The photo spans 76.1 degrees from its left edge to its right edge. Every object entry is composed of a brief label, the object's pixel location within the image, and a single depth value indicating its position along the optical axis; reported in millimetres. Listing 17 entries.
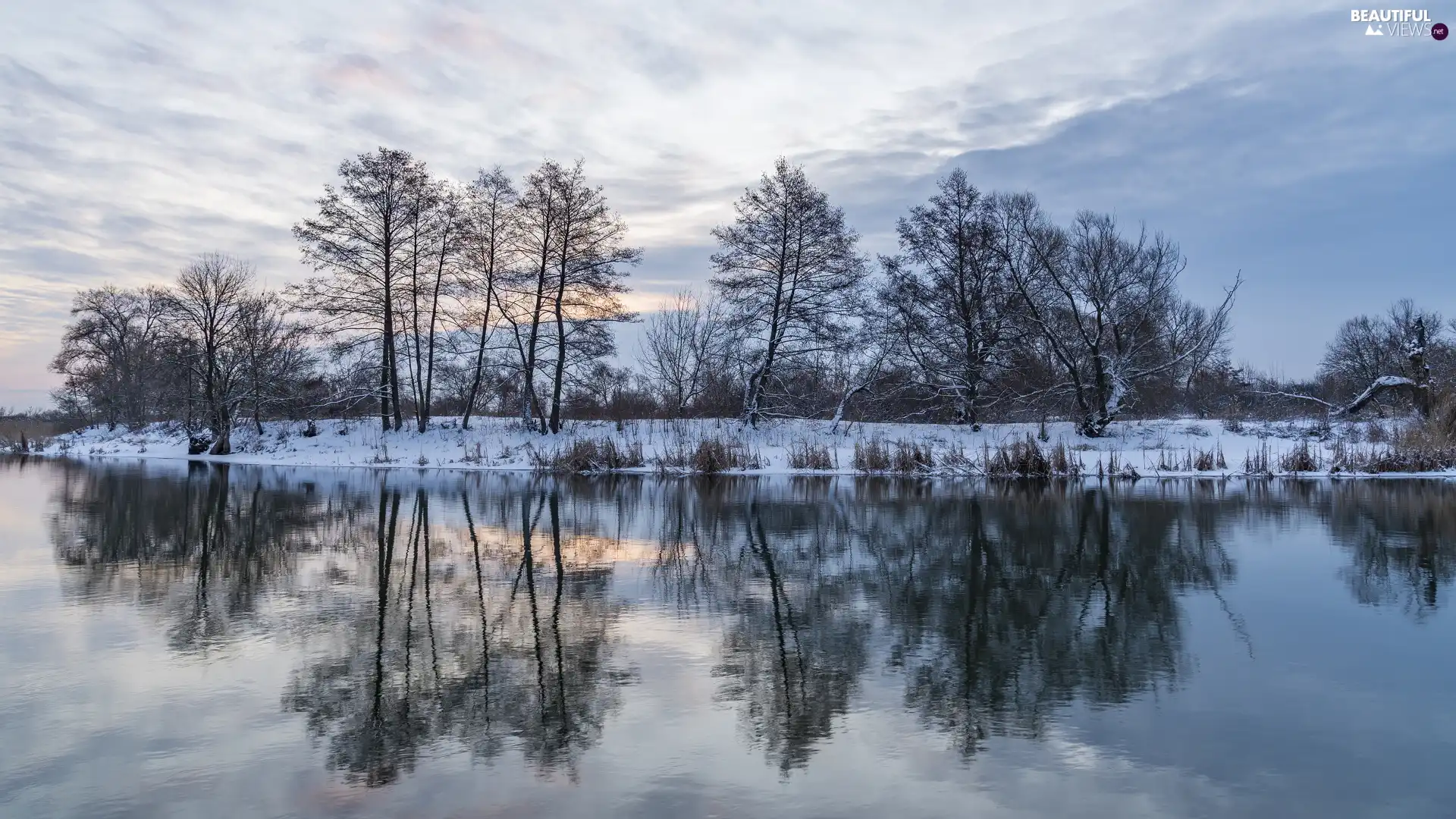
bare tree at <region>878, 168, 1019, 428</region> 33156
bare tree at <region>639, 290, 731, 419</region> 39469
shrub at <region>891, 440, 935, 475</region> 24031
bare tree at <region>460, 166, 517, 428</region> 33938
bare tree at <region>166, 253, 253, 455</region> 35844
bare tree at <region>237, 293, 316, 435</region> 35844
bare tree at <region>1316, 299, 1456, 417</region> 31578
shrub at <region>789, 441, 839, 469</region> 25094
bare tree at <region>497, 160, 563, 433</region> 33219
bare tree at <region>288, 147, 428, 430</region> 33188
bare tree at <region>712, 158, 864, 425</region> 33188
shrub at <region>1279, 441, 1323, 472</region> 22688
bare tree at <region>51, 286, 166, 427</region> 48969
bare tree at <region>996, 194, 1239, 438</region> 31500
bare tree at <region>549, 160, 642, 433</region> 33500
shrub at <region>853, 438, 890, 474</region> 24125
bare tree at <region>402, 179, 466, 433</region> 34562
